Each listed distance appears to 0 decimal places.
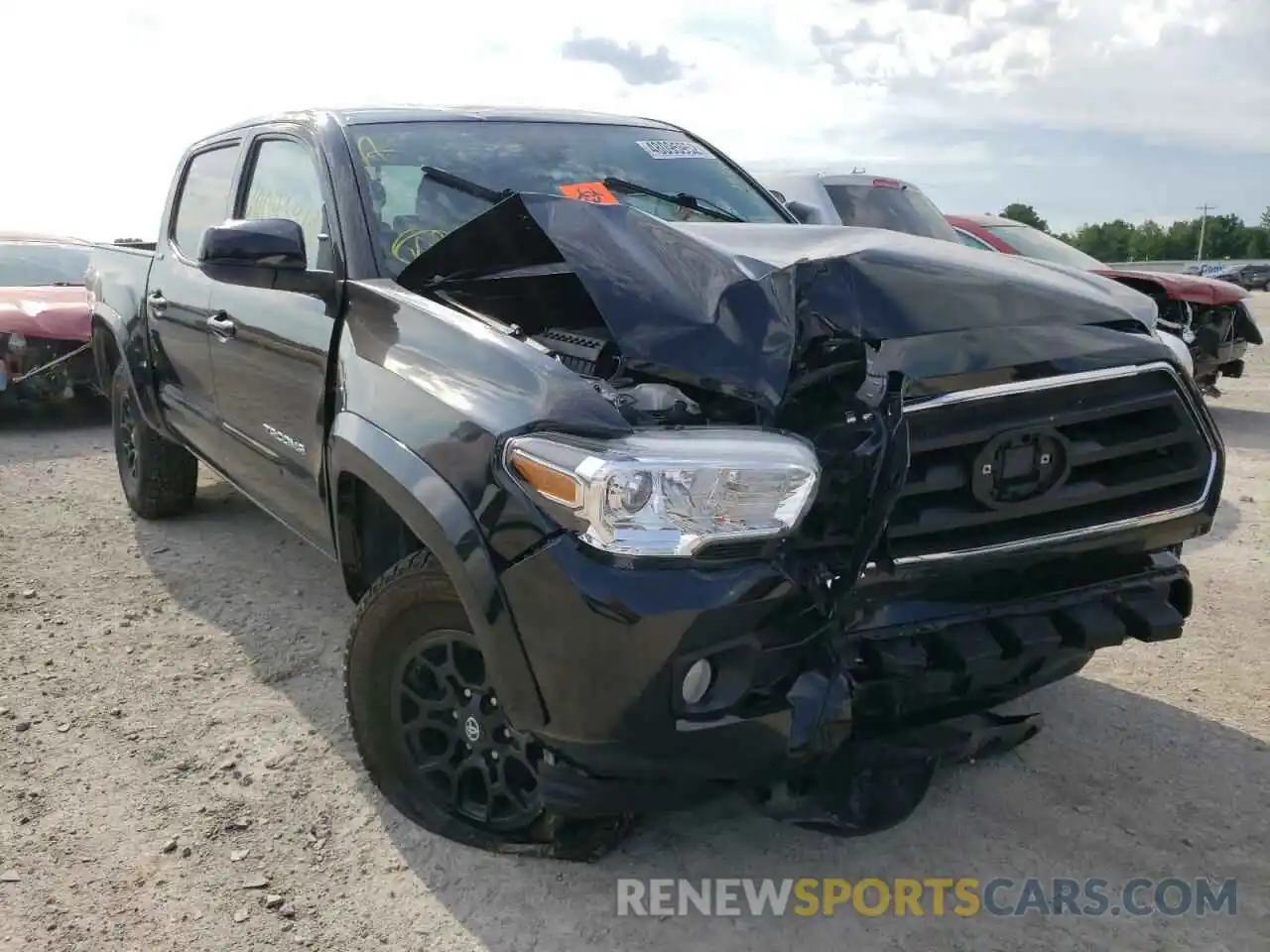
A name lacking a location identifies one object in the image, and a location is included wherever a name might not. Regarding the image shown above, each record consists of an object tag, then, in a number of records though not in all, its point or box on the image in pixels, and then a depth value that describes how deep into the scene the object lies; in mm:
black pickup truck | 2156
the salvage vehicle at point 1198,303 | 8648
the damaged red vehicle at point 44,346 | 8219
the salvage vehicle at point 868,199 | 8430
